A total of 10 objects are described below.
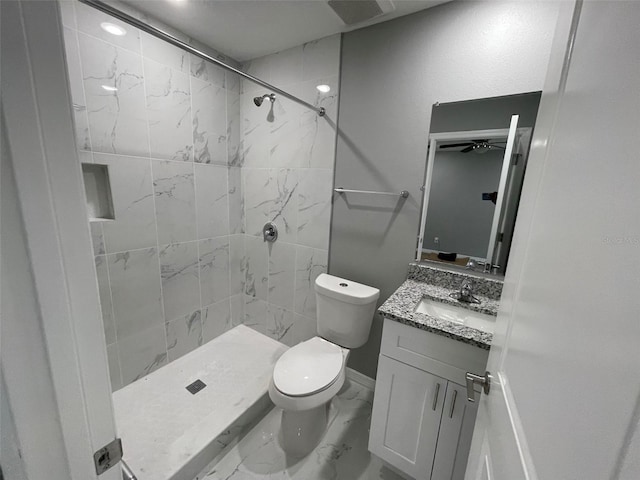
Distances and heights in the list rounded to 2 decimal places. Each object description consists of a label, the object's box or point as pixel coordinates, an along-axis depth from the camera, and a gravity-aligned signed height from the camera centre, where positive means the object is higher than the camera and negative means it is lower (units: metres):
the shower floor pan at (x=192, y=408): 1.30 -1.37
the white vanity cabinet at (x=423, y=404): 1.00 -0.88
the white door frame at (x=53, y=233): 0.31 -0.08
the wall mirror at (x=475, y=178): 1.22 +0.10
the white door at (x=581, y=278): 0.27 -0.11
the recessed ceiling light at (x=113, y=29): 1.33 +0.81
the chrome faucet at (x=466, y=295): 1.26 -0.48
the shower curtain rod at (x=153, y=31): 0.85 +0.58
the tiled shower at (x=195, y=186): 1.44 +0.00
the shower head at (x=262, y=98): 1.74 +0.62
